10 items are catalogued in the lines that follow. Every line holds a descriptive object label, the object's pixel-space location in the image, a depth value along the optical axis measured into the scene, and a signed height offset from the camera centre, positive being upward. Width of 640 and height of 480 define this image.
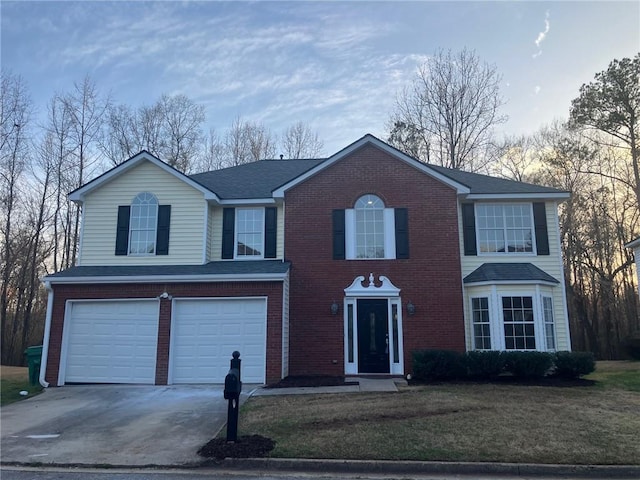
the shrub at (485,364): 12.45 -0.98
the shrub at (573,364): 12.64 -1.00
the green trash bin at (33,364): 13.60 -1.06
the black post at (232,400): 7.23 -1.14
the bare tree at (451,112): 28.30 +12.98
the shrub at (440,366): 12.49 -1.04
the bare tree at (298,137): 32.31 +13.07
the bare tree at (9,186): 24.67 +7.52
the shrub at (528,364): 12.41 -0.98
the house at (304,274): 13.45 +1.58
